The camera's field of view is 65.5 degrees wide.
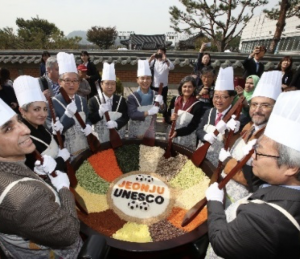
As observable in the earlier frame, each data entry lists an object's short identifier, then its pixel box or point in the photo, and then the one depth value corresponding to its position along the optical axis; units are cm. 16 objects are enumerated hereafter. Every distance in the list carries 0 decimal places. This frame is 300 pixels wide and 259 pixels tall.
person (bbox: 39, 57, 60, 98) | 377
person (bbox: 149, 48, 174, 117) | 578
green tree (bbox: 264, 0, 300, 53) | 942
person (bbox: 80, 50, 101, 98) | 604
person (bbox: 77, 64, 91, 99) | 455
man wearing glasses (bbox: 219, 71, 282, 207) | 214
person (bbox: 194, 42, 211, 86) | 534
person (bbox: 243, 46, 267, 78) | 541
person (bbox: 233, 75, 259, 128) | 290
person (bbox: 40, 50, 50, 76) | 640
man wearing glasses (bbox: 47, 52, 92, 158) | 291
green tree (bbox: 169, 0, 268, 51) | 1259
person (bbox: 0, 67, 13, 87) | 432
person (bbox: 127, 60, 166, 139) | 338
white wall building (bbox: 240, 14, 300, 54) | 1964
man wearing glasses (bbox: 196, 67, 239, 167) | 270
